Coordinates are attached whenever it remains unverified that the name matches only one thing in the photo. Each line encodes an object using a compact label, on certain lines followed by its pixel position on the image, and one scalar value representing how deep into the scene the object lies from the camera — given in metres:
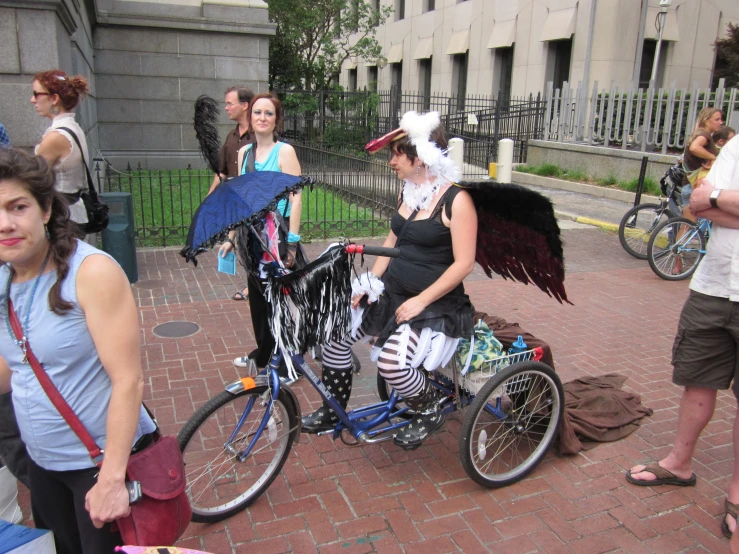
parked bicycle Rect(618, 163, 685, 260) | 7.95
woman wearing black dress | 3.14
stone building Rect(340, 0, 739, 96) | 19.61
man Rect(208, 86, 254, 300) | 4.96
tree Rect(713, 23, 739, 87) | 19.81
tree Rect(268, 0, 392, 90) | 18.78
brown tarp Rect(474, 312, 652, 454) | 3.64
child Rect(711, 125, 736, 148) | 7.39
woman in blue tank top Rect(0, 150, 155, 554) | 1.81
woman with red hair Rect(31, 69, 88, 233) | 4.36
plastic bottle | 3.48
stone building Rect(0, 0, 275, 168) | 14.11
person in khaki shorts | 2.91
